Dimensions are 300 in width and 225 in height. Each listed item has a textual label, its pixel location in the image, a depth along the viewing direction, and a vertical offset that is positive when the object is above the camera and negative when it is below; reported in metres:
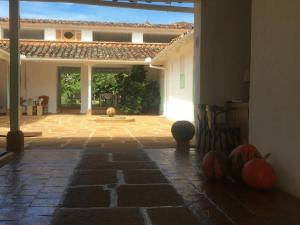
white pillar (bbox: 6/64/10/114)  12.75 +0.34
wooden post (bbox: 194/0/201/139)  5.42 +0.91
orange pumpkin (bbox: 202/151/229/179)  3.10 -0.70
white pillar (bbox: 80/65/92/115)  13.72 +0.53
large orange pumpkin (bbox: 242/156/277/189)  2.83 -0.73
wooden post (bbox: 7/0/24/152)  4.79 +0.38
